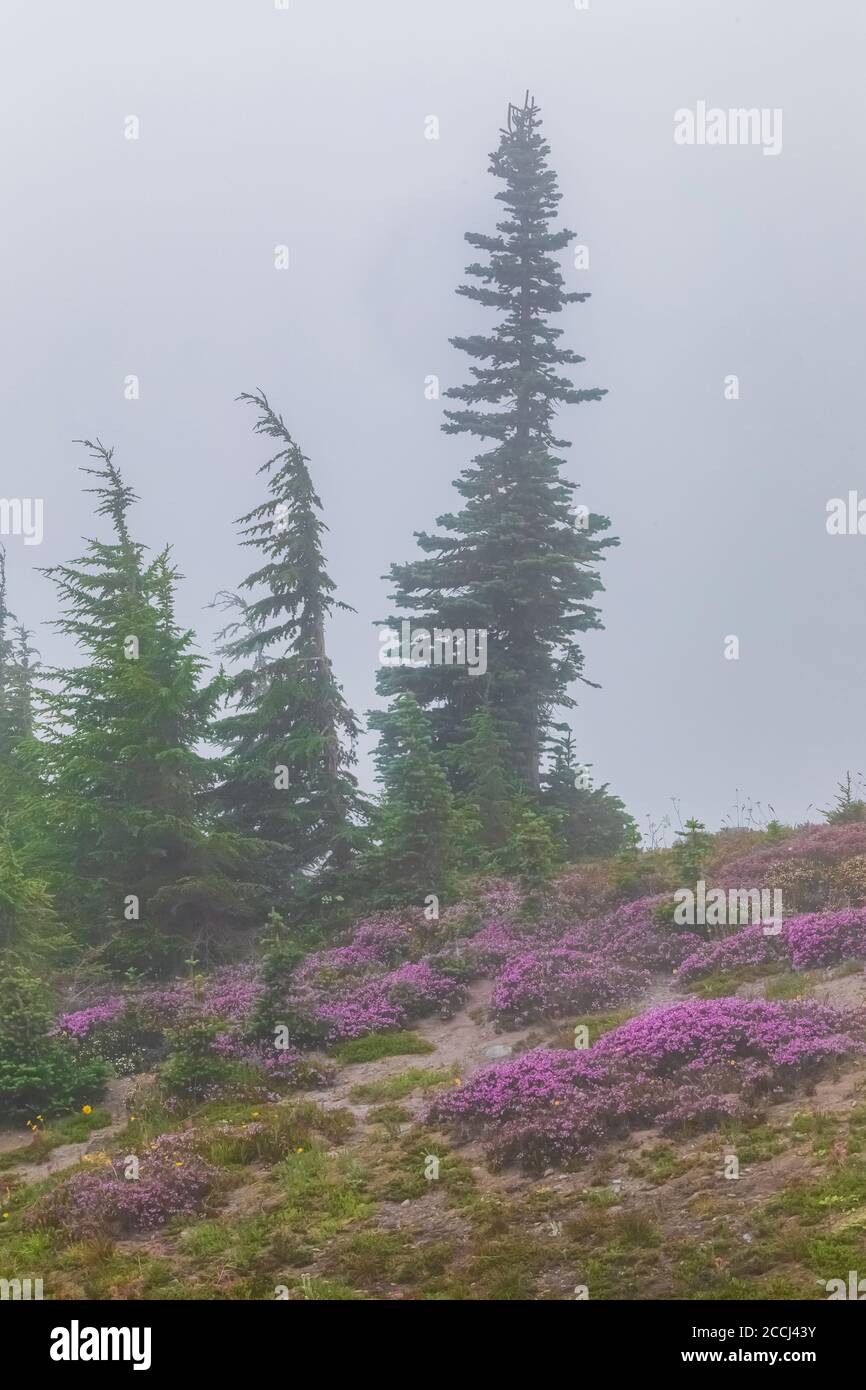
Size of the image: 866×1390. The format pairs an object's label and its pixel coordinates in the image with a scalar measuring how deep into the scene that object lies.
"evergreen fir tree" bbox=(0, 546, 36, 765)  44.59
